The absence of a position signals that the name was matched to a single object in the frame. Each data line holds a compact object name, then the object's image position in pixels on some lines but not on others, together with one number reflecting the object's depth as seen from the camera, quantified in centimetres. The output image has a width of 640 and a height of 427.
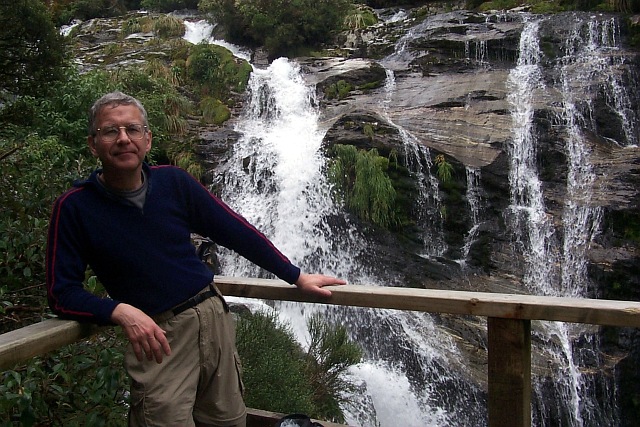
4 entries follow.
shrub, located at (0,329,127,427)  203
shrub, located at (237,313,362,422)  439
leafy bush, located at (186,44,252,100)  1310
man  183
